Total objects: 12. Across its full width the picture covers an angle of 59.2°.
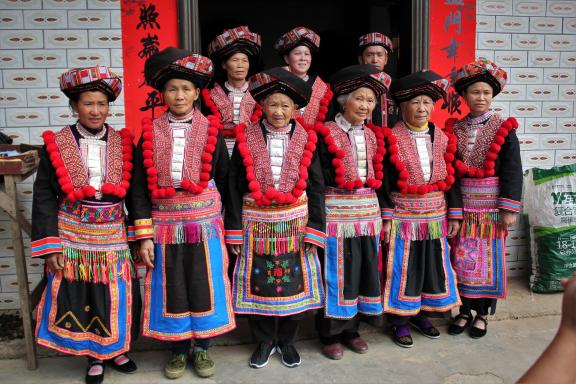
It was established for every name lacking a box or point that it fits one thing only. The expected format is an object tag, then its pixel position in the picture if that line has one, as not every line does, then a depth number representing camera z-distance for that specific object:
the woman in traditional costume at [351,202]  3.03
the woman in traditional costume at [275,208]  2.88
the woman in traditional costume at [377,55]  3.74
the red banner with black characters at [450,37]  4.13
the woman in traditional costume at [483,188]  3.28
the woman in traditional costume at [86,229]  2.69
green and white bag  4.09
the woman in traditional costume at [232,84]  3.36
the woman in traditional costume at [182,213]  2.77
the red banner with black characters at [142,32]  3.70
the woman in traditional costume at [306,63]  3.51
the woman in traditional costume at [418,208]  3.17
